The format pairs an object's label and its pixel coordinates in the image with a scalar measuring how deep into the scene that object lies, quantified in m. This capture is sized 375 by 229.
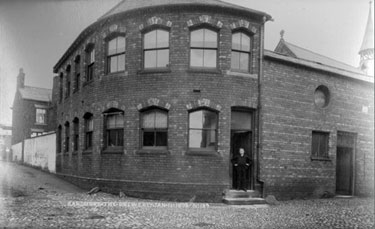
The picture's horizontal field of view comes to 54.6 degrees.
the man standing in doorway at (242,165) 13.37
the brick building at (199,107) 13.11
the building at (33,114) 26.95
